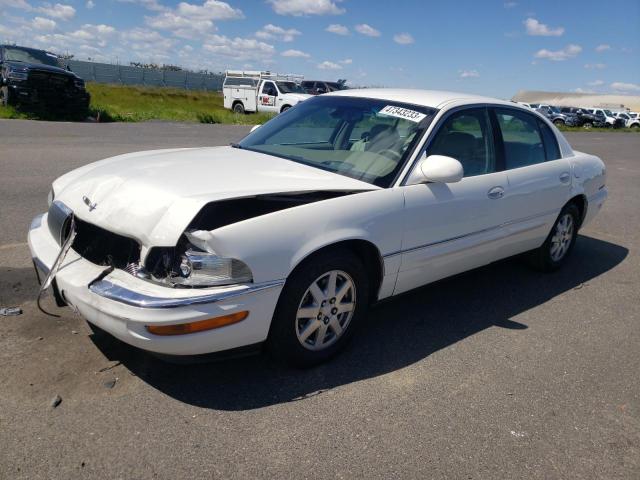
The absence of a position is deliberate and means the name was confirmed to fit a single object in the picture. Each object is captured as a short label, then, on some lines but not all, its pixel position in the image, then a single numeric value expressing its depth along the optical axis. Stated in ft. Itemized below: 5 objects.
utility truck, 80.69
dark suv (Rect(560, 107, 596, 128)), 150.51
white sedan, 8.98
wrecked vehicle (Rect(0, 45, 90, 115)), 55.06
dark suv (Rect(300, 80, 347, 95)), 87.81
